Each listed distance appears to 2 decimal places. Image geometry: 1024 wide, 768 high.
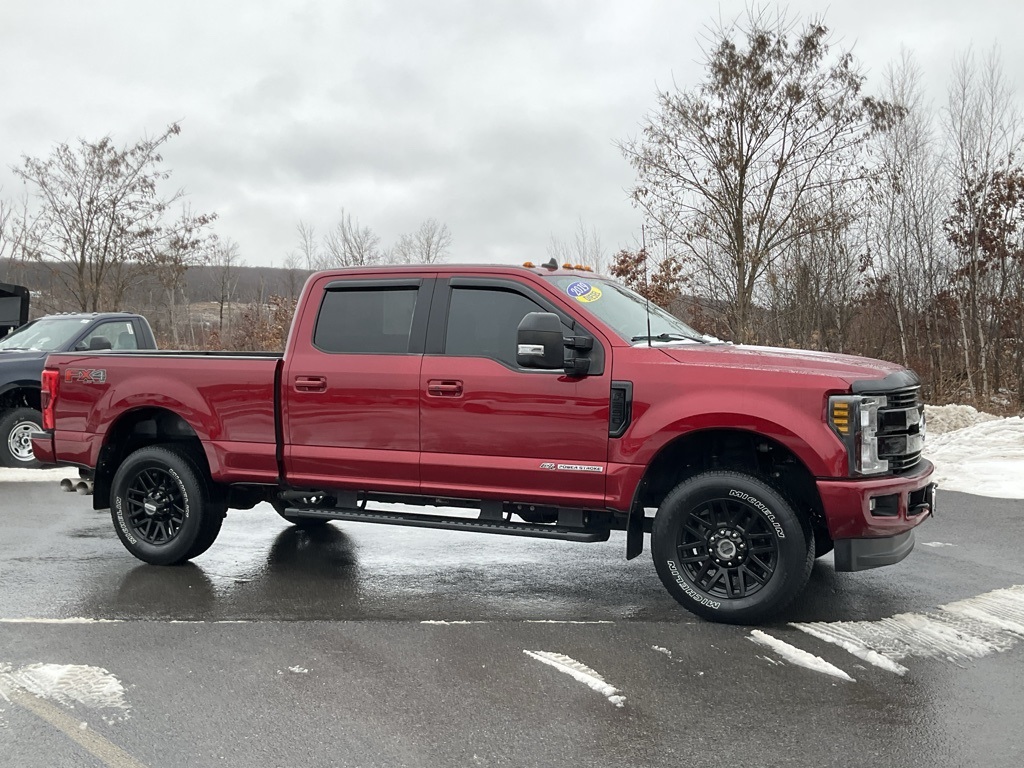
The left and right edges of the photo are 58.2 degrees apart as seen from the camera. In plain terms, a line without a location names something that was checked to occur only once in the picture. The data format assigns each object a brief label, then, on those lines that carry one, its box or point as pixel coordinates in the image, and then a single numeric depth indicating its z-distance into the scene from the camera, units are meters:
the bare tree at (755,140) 18.34
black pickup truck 11.18
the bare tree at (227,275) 44.00
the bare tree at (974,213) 20.44
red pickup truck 5.01
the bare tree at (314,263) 32.13
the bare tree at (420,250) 31.51
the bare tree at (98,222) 23.83
